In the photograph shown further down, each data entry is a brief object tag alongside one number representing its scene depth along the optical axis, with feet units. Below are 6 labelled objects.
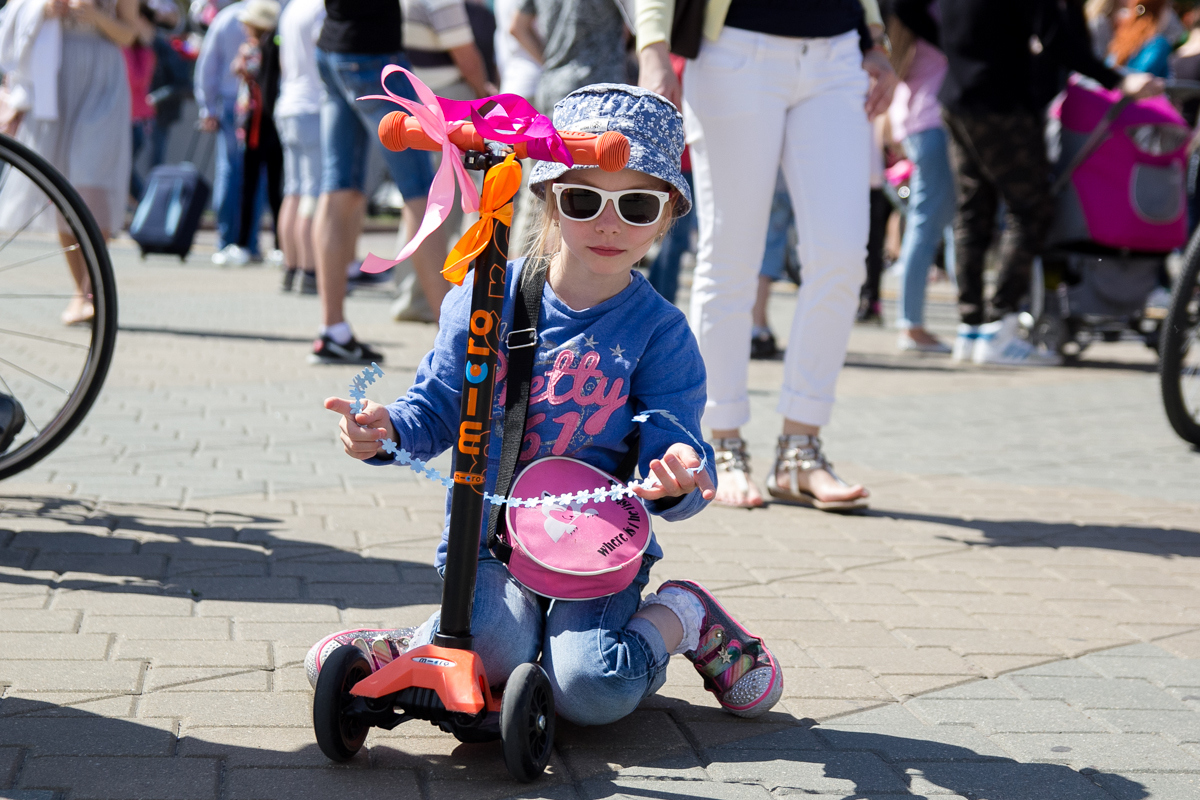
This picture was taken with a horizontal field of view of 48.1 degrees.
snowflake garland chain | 6.80
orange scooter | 6.52
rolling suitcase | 33.63
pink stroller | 23.15
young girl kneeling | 7.41
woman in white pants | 12.70
